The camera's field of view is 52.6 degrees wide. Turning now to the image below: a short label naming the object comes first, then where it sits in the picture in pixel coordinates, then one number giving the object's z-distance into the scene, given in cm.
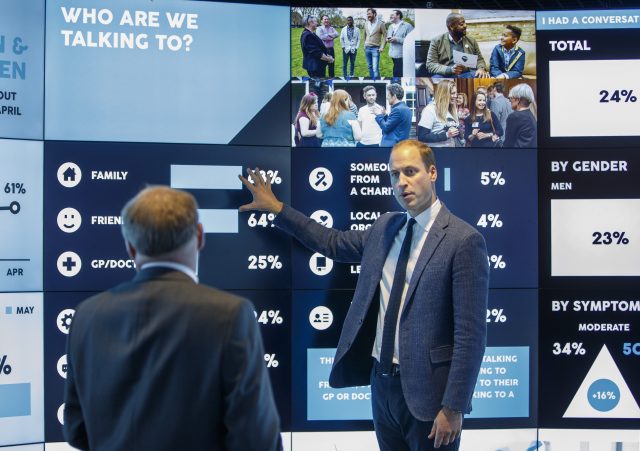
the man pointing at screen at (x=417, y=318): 233
